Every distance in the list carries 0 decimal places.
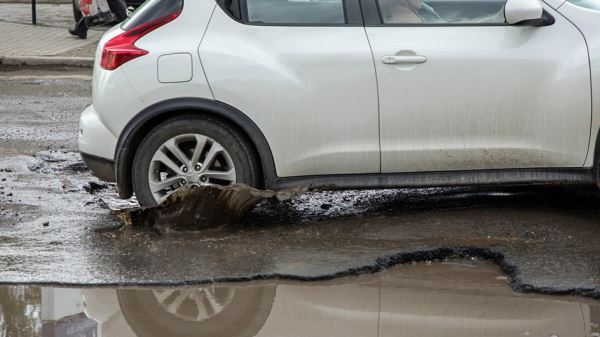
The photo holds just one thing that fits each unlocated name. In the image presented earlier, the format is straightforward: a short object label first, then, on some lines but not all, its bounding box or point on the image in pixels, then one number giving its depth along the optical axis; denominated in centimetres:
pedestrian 1619
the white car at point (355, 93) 621
